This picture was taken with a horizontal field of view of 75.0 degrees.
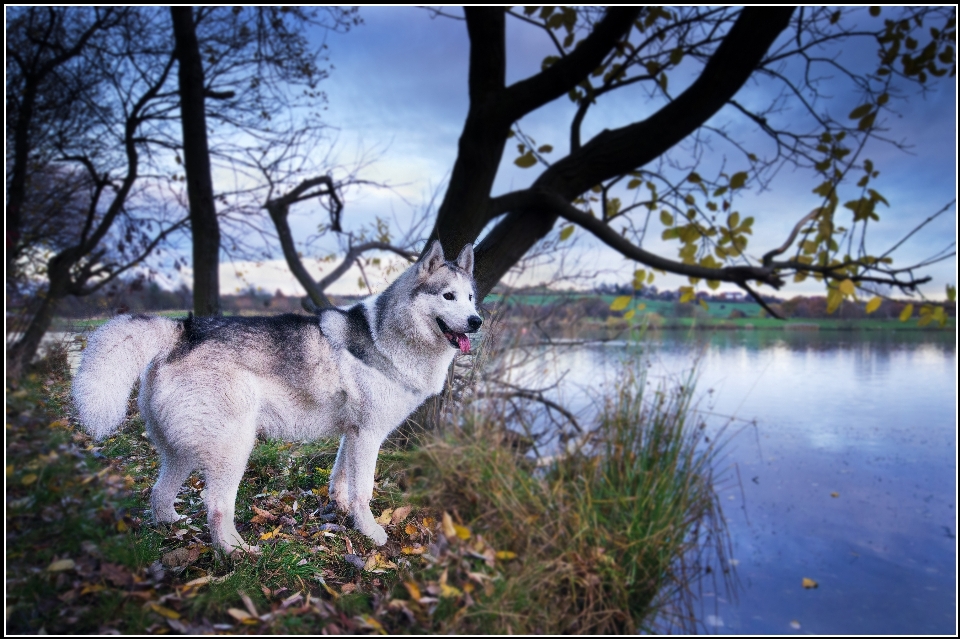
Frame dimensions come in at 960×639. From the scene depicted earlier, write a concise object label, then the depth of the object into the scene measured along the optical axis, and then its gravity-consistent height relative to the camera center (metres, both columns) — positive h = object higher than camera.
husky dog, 3.01 -0.30
